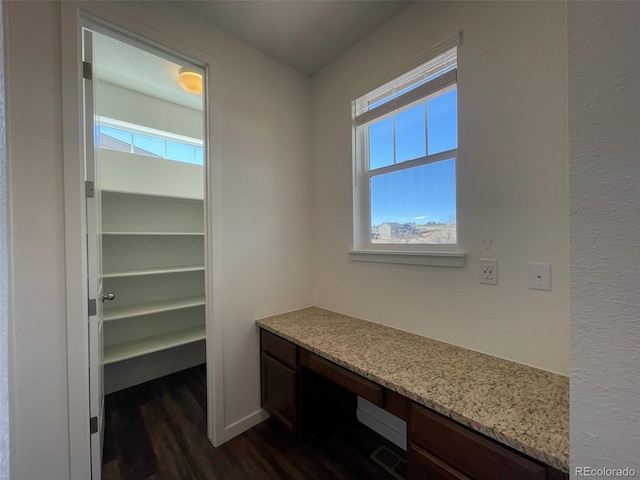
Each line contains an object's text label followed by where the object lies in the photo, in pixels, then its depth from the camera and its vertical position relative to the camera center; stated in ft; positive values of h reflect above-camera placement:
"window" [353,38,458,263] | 5.17 +1.70
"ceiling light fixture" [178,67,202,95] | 7.40 +4.54
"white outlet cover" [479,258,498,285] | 4.42 -0.58
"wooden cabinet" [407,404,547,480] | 2.77 -2.50
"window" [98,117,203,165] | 8.63 +3.46
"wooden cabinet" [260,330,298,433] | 5.70 -3.15
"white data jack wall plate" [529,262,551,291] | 3.91 -0.60
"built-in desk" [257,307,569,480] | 2.79 -2.03
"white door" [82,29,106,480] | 4.63 -0.20
